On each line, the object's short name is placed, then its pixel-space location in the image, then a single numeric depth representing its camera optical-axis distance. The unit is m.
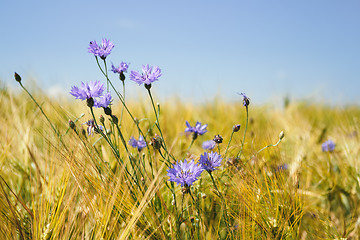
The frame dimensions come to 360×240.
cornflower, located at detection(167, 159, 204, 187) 0.65
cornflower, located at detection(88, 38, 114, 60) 0.81
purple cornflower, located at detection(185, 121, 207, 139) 0.90
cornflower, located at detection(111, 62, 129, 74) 0.82
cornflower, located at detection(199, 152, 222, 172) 0.71
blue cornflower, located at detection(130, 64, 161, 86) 0.77
